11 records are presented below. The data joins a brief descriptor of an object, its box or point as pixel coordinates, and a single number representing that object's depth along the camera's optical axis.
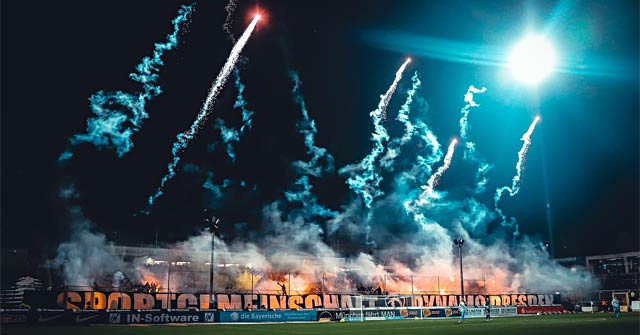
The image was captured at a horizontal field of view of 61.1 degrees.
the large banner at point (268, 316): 36.12
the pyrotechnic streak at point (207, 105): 39.82
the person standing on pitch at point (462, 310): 36.14
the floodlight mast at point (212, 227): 38.74
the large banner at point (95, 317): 30.84
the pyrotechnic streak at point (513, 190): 61.24
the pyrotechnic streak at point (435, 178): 58.00
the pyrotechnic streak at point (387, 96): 46.60
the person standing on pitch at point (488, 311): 40.58
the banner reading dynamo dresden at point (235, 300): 34.81
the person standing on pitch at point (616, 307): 40.90
